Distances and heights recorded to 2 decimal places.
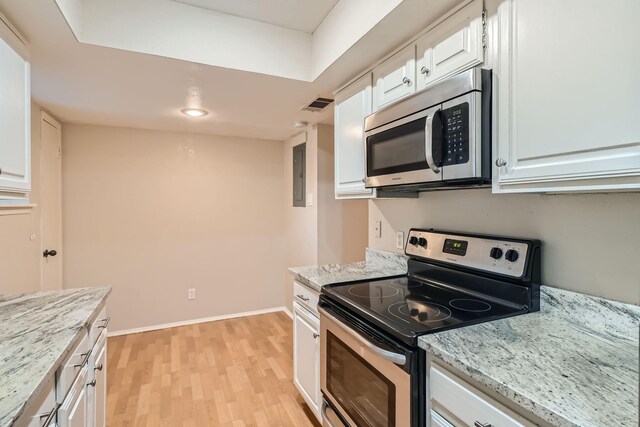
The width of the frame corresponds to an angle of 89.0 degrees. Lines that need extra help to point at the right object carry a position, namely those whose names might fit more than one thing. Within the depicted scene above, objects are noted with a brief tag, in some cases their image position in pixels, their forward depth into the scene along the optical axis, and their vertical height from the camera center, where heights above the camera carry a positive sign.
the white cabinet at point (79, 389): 0.98 -0.64
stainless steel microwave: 1.20 +0.32
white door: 2.71 +0.09
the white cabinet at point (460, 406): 0.84 -0.54
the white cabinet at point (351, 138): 1.94 +0.48
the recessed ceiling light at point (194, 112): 2.72 +0.86
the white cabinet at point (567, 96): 0.84 +0.35
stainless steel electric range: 1.14 -0.40
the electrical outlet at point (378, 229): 2.29 -0.12
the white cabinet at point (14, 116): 1.32 +0.42
